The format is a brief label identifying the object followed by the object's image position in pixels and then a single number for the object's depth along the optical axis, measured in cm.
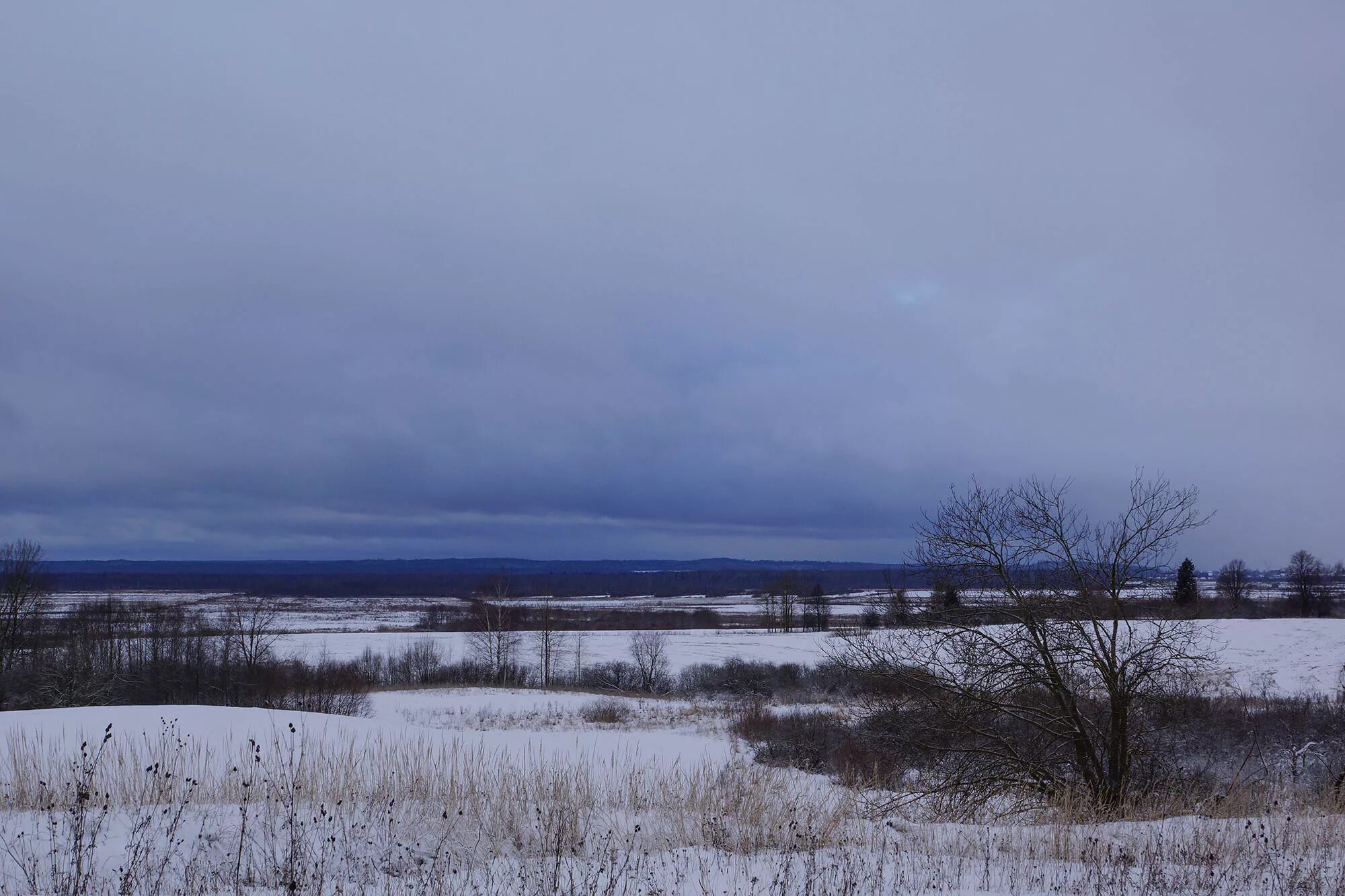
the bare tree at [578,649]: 5938
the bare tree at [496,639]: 5619
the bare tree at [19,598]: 4269
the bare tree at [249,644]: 4344
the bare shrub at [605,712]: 3484
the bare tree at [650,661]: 5316
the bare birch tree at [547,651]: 5569
